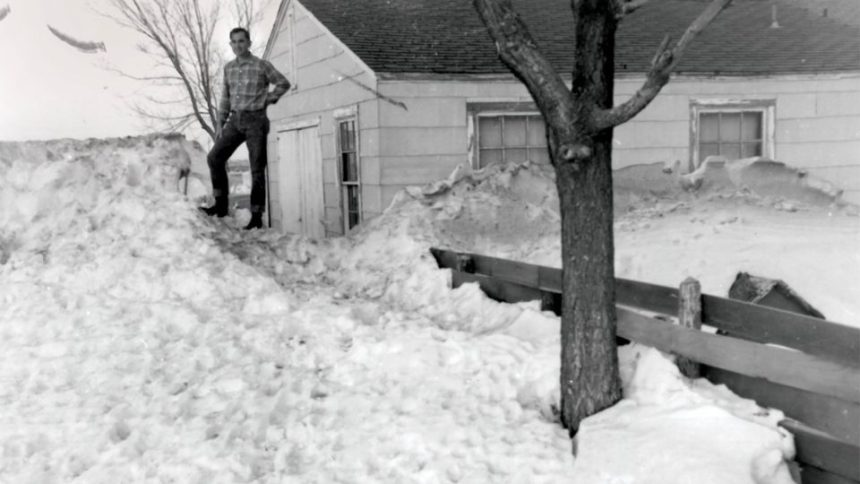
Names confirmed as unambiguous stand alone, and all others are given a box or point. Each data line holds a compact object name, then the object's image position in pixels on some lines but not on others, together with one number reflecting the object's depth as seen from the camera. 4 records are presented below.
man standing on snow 9.52
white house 10.96
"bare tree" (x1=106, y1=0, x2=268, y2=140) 23.81
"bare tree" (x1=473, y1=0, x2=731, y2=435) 4.87
